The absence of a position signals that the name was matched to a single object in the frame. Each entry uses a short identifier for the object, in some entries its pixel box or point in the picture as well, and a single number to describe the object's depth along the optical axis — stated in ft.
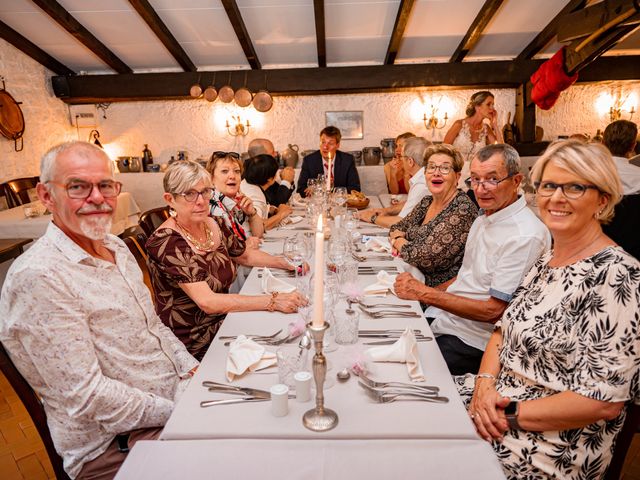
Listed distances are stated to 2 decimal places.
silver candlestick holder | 3.32
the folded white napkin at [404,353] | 4.31
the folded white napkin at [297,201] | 14.94
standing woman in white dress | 16.30
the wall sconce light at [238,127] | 27.32
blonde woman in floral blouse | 3.75
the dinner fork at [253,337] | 5.07
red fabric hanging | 16.37
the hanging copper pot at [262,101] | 25.05
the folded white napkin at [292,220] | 12.21
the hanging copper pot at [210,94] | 24.84
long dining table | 3.05
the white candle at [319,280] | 2.92
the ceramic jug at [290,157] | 23.82
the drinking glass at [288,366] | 4.11
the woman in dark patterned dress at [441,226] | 7.82
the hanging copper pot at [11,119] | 21.44
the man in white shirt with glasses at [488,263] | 5.91
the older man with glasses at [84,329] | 3.93
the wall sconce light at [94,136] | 27.73
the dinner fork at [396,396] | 3.84
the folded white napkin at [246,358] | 4.29
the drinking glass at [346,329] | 4.82
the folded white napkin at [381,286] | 6.40
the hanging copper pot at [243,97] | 24.80
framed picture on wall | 27.27
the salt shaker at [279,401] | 3.61
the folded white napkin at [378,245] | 8.87
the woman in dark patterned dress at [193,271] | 5.94
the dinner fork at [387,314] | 5.62
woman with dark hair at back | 11.50
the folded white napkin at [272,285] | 6.57
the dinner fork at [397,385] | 4.01
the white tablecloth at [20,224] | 14.35
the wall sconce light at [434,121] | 26.71
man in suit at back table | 16.83
